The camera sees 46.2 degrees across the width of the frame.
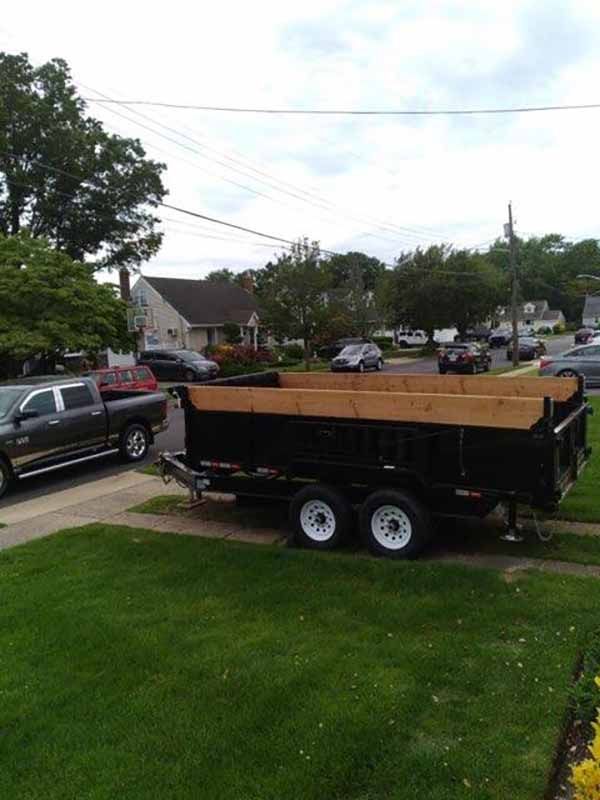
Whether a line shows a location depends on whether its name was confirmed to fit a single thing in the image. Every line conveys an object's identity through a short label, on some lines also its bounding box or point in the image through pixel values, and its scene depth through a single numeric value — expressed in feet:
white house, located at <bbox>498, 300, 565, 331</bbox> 380.37
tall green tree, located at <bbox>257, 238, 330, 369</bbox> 129.59
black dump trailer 20.81
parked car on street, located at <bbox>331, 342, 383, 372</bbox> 119.95
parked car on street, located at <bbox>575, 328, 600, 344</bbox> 198.65
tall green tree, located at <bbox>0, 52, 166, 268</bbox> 123.13
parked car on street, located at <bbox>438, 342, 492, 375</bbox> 113.09
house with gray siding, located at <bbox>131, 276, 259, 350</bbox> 163.73
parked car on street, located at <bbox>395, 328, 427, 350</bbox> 220.55
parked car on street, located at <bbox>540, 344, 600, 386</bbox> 79.61
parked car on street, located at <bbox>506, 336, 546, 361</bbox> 149.48
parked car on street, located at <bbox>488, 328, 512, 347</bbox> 203.62
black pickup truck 36.52
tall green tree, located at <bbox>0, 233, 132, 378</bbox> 71.61
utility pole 128.77
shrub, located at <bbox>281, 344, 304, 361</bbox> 163.94
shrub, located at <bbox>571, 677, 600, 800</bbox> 7.07
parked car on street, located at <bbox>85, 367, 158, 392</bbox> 71.82
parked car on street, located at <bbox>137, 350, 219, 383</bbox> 115.65
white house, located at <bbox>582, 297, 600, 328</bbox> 364.07
